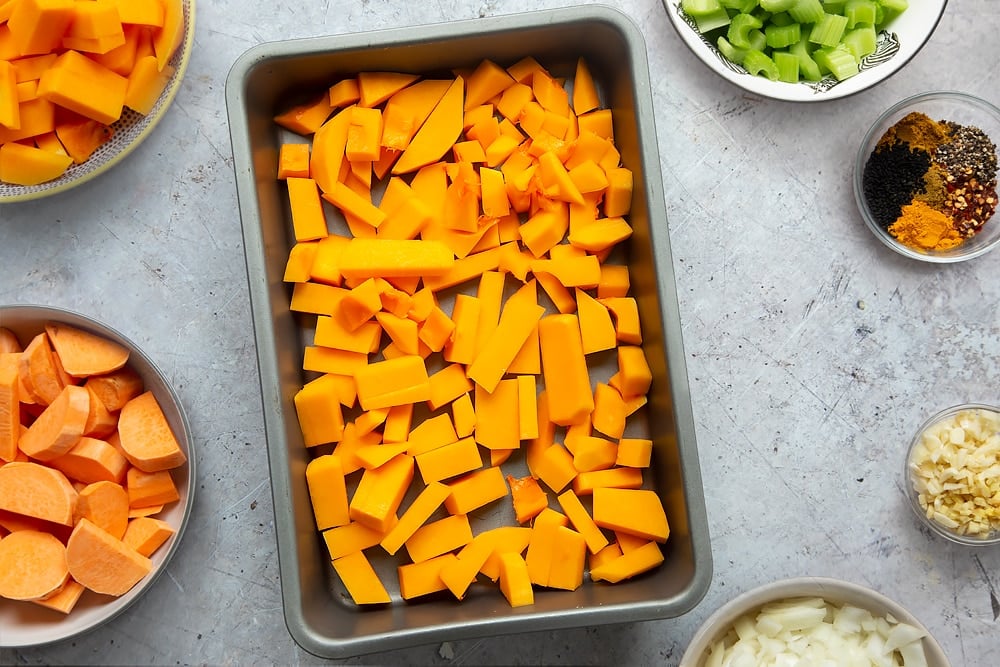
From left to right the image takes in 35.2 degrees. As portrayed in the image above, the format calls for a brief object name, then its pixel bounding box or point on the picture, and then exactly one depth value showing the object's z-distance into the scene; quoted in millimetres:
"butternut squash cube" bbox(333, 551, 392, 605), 848
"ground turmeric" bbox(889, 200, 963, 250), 876
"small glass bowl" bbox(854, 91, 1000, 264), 879
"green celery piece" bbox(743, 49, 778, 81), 873
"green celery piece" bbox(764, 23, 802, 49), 875
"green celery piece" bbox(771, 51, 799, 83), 873
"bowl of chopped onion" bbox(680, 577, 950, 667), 830
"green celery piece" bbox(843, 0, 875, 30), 870
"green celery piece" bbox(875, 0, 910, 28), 867
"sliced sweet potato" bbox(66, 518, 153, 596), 835
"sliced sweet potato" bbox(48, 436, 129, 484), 847
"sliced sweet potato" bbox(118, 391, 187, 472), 848
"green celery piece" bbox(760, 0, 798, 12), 864
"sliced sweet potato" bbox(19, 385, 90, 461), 836
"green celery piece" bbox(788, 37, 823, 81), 873
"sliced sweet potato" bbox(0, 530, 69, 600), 841
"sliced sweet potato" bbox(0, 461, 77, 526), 841
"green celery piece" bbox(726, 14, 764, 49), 871
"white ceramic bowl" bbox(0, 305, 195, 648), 849
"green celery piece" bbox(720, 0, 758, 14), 873
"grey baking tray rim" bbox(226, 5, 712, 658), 815
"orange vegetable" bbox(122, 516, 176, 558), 854
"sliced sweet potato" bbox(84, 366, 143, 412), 857
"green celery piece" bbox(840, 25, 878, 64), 872
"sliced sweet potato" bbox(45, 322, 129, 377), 852
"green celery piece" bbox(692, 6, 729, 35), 874
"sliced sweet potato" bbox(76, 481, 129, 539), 844
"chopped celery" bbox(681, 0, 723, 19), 870
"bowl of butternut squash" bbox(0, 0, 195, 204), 826
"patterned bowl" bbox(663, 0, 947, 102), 870
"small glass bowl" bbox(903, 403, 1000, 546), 865
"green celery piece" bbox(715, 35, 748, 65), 875
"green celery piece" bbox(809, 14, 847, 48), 868
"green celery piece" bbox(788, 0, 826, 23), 867
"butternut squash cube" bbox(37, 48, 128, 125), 830
